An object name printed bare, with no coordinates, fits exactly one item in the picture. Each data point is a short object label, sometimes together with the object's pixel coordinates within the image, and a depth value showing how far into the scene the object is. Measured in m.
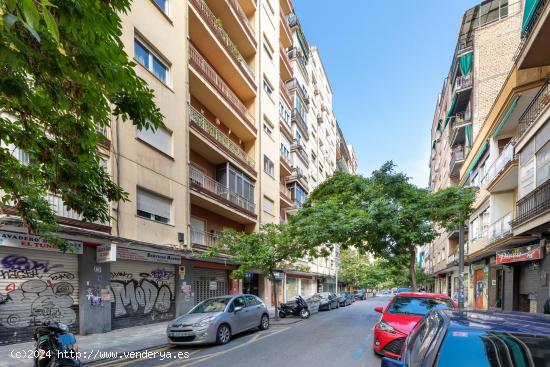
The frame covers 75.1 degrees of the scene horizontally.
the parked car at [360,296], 52.12
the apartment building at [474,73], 24.12
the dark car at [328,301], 25.44
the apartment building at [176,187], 10.59
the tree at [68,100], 3.56
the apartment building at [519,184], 11.12
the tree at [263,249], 16.33
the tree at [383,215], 15.05
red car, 7.24
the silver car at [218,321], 9.41
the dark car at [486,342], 2.22
